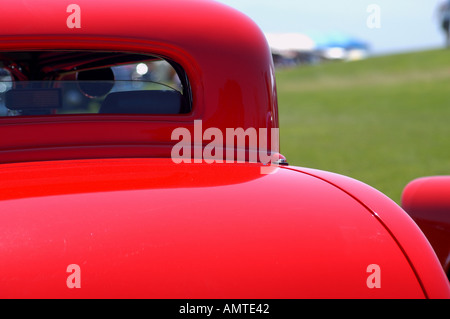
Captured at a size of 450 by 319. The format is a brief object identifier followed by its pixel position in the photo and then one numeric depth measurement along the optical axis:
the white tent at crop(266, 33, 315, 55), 57.12
